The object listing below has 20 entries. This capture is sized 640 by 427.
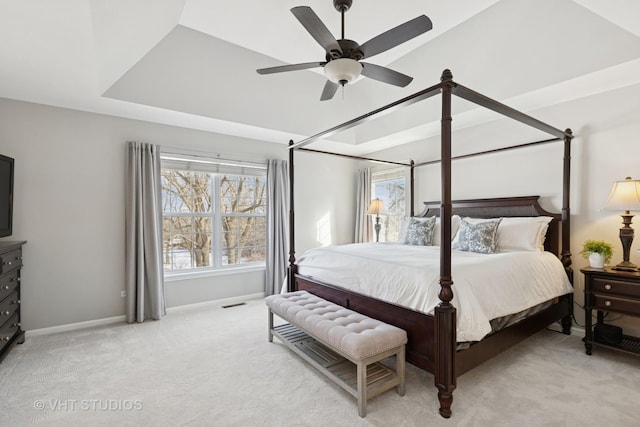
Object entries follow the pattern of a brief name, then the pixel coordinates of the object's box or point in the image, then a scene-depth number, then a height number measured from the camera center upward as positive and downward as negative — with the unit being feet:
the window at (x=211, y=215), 14.16 -0.33
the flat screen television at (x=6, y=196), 9.61 +0.42
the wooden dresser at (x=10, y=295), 8.70 -2.62
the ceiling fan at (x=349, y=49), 6.39 +3.61
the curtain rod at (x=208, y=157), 13.46 +2.32
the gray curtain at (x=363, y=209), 18.83 -0.13
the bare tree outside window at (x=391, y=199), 17.72 +0.45
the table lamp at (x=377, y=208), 17.02 -0.06
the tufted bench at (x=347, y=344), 6.59 -3.10
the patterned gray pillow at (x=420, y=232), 13.05 -1.08
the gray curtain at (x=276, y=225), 15.87 -0.89
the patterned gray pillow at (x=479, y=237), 10.84 -1.11
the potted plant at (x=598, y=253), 9.23 -1.40
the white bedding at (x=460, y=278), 7.03 -1.93
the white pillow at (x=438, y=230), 13.07 -1.00
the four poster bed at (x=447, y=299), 6.55 -2.53
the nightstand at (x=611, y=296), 8.36 -2.53
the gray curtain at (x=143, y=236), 12.34 -1.13
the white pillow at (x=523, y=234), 10.75 -0.98
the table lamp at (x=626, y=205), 8.70 +0.02
